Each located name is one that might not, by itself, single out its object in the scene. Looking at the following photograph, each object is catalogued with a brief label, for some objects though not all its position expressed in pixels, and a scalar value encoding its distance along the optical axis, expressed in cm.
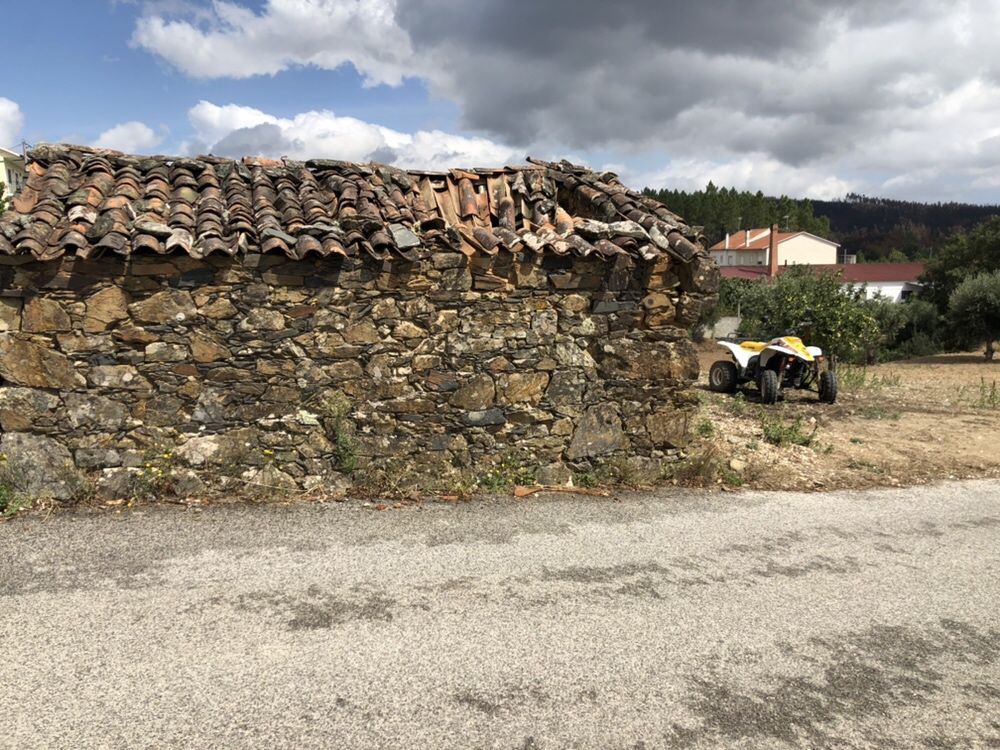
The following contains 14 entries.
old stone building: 516
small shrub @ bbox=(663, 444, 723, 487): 640
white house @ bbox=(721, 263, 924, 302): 5184
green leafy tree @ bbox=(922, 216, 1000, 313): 3097
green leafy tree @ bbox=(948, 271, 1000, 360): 2408
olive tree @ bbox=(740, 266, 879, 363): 1458
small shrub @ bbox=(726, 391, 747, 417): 1008
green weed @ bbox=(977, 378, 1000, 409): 1151
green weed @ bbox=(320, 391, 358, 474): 561
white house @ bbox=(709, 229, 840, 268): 7100
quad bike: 1110
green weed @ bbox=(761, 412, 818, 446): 797
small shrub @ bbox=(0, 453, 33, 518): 509
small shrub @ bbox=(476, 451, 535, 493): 593
